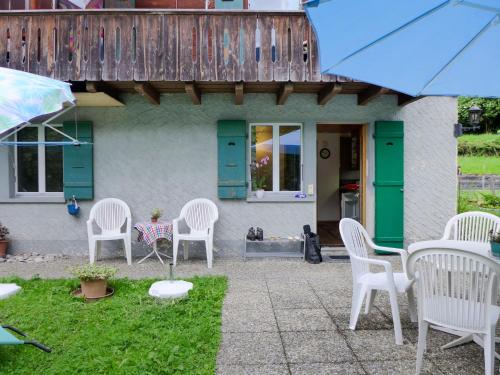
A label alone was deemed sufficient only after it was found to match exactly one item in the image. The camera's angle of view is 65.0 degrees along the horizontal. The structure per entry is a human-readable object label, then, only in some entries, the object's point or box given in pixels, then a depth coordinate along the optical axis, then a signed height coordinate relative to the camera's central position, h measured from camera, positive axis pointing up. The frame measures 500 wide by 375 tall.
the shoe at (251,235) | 6.26 -0.91
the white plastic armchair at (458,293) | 2.40 -0.73
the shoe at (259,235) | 6.27 -0.91
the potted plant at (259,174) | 6.61 +0.07
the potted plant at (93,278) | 4.17 -1.07
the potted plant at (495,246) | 2.98 -0.52
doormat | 6.09 -1.28
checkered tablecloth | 5.77 -0.78
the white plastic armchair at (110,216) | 6.09 -0.60
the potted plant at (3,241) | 6.23 -0.98
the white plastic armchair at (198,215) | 6.16 -0.59
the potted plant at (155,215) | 5.97 -0.56
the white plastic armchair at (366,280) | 3.14 -0.87
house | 6.37 +0.28
